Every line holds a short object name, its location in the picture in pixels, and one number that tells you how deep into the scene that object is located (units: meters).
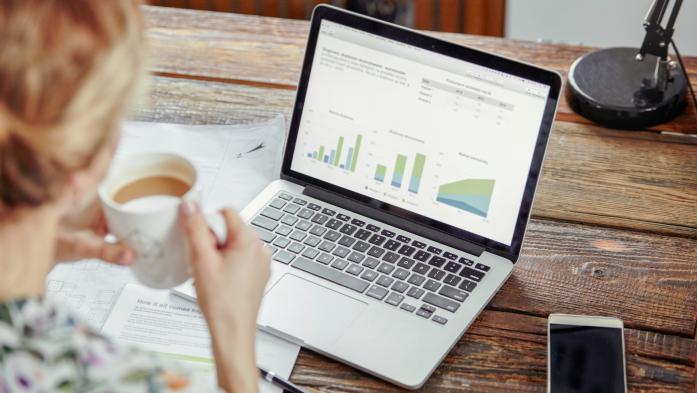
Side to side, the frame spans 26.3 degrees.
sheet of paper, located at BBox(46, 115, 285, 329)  1.66
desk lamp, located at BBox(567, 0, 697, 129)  1.81
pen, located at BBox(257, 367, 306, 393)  1.52
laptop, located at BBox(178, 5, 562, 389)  1.59
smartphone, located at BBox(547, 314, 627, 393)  1.52
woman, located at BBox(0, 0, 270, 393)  1.18
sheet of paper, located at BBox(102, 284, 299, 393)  1.56
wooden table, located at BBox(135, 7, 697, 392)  1.56
